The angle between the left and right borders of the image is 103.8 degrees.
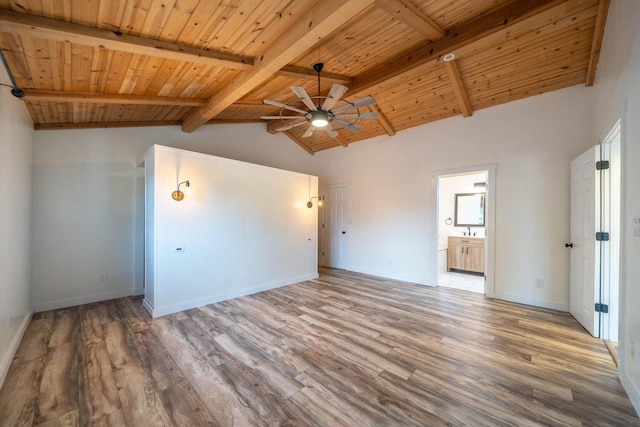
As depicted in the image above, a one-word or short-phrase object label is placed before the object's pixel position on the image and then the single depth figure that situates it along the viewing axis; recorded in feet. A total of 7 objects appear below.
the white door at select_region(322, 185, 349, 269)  21.56
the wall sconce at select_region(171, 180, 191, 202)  12.01
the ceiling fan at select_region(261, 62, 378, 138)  8.87
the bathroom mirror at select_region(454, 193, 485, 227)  21.13
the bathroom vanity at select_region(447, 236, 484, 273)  19.42
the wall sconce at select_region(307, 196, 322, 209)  18.70
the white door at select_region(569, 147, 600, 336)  9.54
